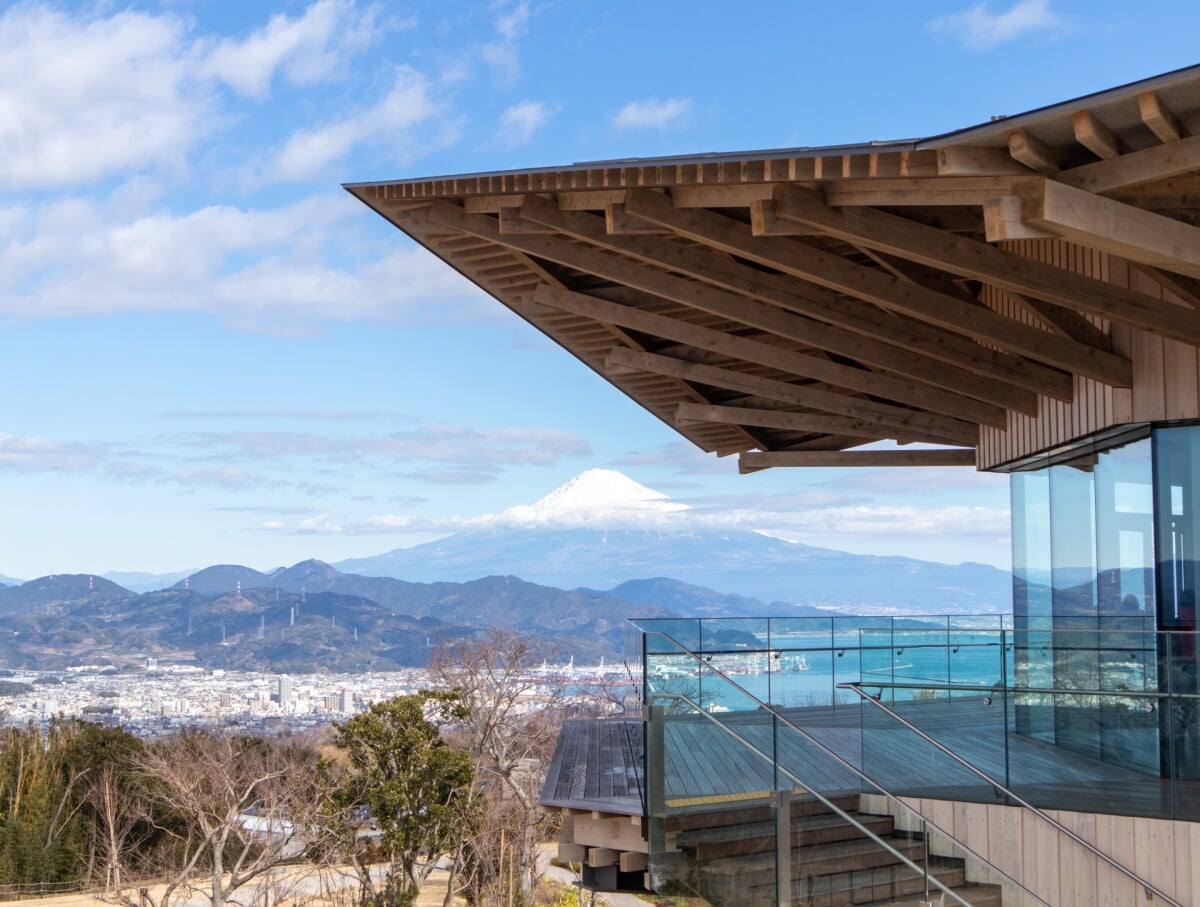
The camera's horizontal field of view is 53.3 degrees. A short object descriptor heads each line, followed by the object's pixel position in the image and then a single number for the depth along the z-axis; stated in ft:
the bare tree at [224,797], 87.25
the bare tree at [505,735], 94.79
